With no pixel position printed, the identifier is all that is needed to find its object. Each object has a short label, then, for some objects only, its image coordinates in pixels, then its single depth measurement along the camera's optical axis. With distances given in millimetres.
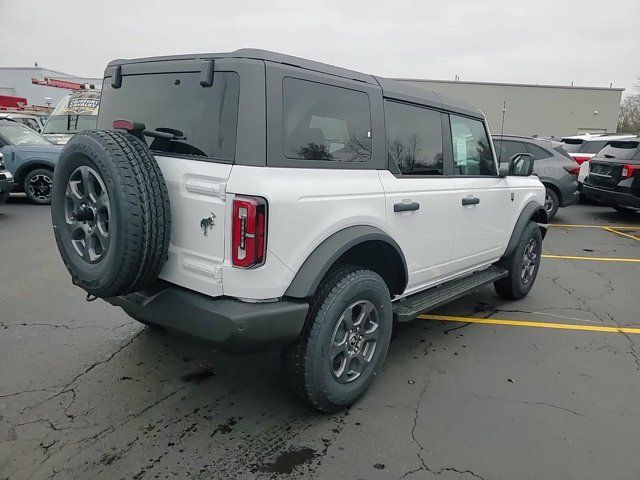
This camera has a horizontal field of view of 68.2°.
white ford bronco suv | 2359
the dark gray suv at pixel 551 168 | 9562
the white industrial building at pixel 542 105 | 31547
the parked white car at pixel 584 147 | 11520
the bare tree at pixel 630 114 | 38225
